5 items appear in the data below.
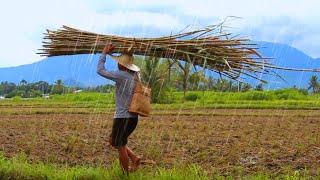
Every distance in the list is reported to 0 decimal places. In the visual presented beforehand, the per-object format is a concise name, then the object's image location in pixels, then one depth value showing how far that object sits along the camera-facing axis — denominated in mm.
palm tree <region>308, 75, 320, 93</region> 54625
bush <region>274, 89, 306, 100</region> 36172
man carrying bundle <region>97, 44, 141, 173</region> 7055
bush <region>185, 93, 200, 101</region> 35659
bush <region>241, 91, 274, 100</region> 34031
